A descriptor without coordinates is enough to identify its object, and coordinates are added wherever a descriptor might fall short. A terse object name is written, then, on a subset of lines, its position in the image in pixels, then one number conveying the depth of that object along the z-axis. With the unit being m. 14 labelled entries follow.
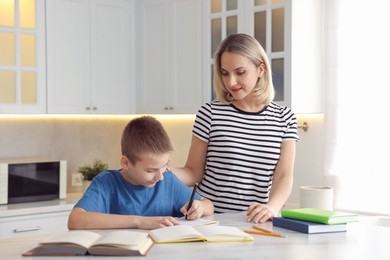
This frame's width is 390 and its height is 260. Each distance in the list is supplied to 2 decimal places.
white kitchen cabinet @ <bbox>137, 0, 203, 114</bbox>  4.61
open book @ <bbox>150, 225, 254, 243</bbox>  2.06
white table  1.94
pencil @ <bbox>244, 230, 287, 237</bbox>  2.19
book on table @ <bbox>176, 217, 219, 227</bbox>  2.30
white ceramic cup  3.16
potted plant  4.81
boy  2.34
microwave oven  4.27
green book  2.26
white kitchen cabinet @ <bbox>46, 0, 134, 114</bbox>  4.58
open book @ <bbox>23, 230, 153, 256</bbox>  1.91
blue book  2.24
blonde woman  2.67
